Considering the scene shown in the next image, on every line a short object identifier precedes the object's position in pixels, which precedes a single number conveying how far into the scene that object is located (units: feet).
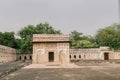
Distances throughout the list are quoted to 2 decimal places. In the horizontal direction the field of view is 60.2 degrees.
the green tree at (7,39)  76.89
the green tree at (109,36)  78.23
